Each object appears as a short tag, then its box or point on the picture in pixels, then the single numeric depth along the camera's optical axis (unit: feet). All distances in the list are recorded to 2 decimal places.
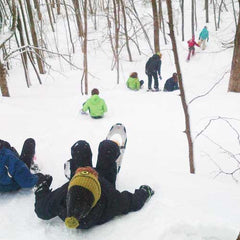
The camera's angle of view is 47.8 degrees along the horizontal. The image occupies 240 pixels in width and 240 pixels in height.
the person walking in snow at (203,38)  54.72
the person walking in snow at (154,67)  35.83
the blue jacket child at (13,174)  10.24
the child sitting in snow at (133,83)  36.86
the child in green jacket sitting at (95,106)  23.00
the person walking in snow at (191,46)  50.41
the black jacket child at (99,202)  7.87
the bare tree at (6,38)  26.48
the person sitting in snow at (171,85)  33.42
